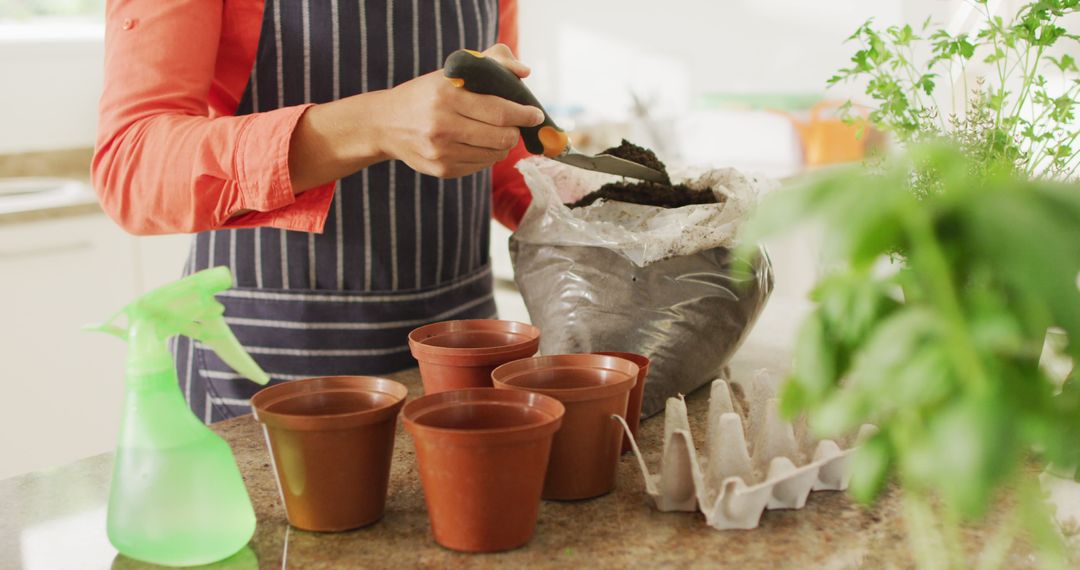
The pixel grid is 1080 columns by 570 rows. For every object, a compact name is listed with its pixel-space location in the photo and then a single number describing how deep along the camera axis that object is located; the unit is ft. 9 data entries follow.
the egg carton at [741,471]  2.30
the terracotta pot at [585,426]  2.43
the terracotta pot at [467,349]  2.75
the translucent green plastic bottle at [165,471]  2.17
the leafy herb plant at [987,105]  2.85
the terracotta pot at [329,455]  2.24
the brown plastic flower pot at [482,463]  2.10
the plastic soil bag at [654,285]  3.26
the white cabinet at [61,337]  7.13
